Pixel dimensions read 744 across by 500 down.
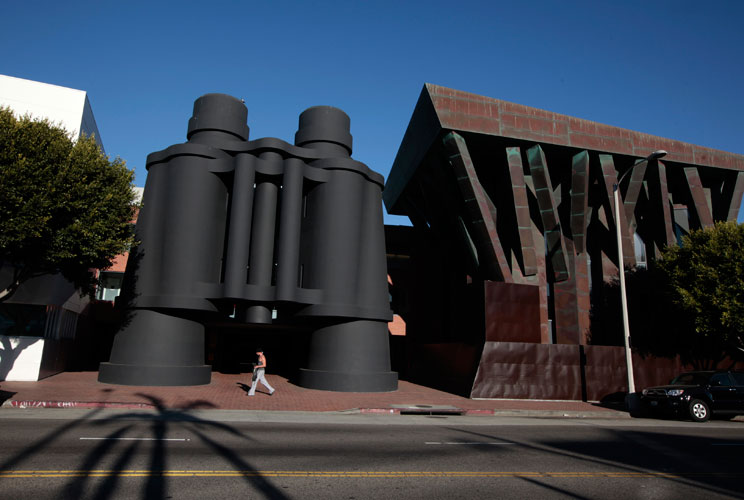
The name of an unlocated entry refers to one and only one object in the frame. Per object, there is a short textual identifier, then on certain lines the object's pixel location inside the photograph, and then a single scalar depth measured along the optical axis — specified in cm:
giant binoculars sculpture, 2239
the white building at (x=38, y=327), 2127
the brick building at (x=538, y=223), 2262
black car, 1650
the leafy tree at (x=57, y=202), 1495
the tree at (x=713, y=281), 2081
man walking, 1936
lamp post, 1858
